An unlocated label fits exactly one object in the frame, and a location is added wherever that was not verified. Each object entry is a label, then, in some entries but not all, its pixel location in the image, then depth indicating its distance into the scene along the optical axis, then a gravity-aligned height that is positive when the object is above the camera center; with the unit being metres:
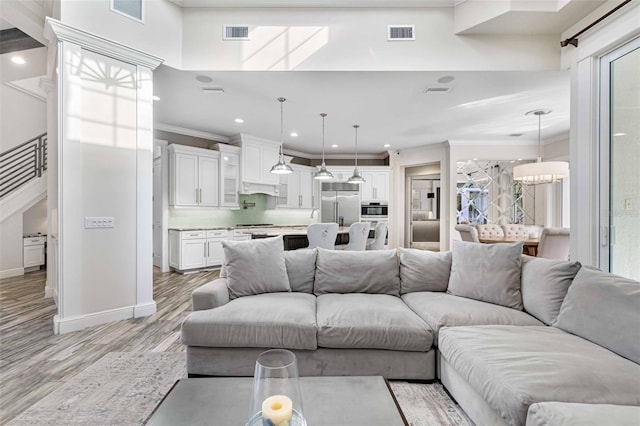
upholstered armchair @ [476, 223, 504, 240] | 5.16 -0.35
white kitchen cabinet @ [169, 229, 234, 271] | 5.33 -0.71
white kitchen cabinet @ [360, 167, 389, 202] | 7.70 +0.67
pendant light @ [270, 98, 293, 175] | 4.54 +0.65
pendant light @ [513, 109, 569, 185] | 4.13 +0.56
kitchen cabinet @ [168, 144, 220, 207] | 5.43 +0.64
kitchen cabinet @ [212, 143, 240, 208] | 6.00 +0.74
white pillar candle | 0.86 -0.58
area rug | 1.63 -1.14
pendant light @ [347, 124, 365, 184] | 5.61 +0.60
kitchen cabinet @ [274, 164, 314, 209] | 7.18 +0.53
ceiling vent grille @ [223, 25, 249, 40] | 3.38 +2.03
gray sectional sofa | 1.26 -0.70
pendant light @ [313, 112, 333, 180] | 5.20 +0.63
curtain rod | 2.54 +1.77
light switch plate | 2.91 -0.12
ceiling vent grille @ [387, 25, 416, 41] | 3.37 +2.03
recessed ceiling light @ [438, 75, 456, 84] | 3.53 +1.60
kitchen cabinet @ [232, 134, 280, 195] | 6.24 +1.03
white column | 2.78 +0.33
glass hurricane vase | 0.86 -0.55
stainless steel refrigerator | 7.71 +0.20
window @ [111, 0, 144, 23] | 2.98 +2.07
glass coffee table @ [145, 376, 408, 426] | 1.05 -0.74
